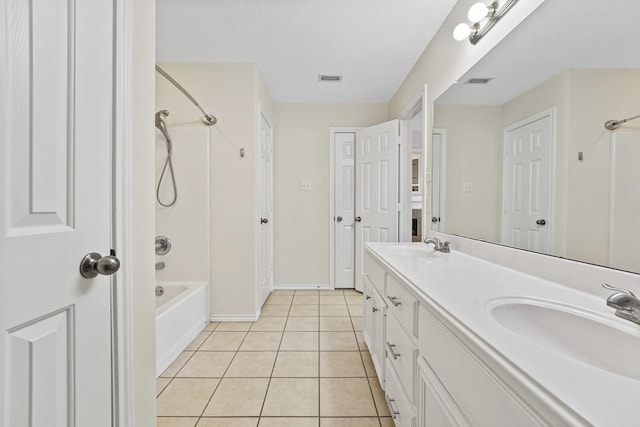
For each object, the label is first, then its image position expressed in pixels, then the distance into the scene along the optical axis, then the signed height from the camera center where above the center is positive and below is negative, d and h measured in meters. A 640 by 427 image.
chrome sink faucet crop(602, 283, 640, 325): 0.63 -0.21
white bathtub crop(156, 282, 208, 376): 1.87 -0.85
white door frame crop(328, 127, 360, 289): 3.56 +0.25
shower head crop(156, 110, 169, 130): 2.36 +0.77
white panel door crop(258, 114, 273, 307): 2.89 -0.06
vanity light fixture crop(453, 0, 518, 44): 1.33 +1.00
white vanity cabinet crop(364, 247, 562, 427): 0.53 -0.44
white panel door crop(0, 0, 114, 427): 0.57 -0.01
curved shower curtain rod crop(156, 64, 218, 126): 2.47 +0.81
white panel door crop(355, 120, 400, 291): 3.00 +0.26
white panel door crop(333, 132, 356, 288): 3.58 +0.00
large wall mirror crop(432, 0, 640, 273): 0.79 +0.28
